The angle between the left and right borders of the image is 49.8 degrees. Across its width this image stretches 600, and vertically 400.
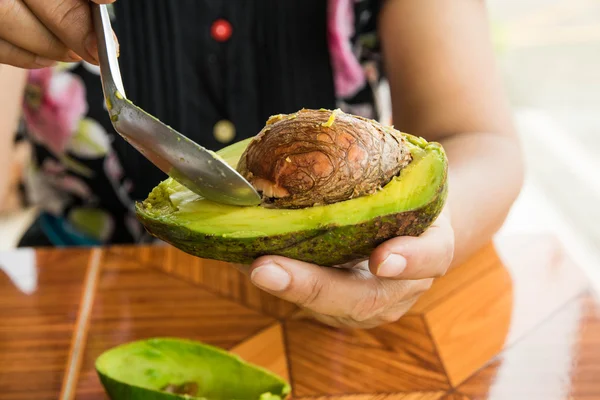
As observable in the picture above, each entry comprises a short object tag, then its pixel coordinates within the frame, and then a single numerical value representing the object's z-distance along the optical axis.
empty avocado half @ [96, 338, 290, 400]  0.64
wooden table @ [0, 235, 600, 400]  0.67
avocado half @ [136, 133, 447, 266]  0.52
